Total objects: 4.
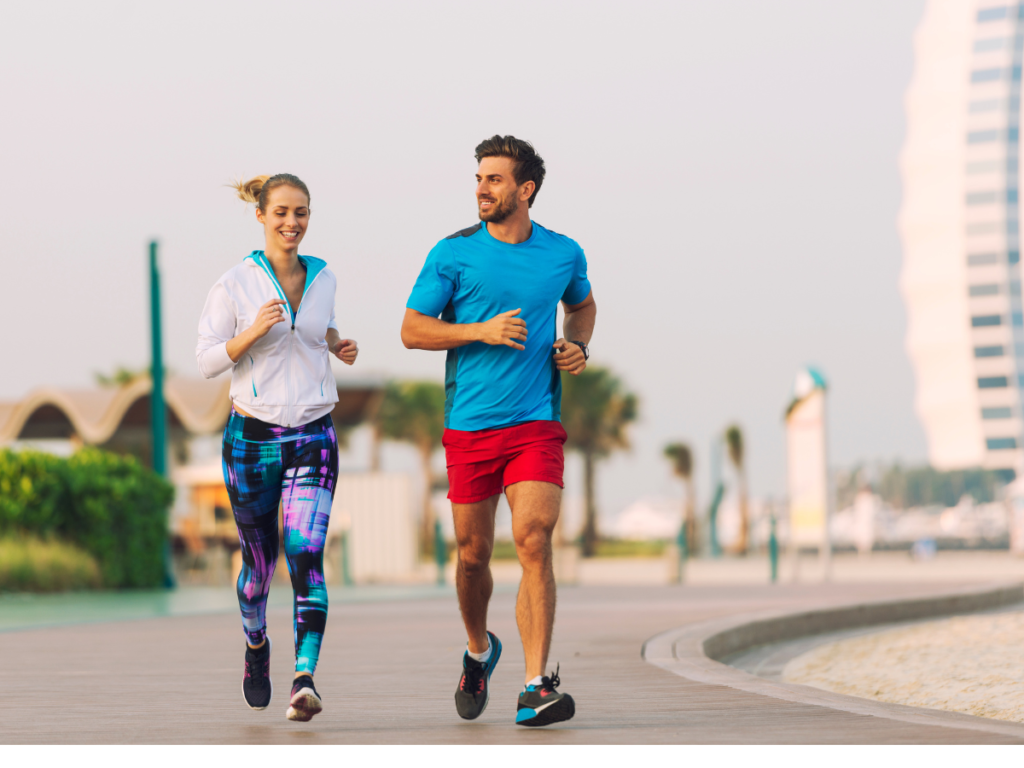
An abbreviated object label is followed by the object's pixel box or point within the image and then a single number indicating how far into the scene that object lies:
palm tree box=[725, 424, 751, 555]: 90.46
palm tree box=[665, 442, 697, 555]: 89.06
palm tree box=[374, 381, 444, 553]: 79.38
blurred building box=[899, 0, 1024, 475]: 159.25
